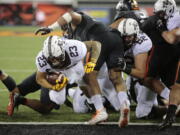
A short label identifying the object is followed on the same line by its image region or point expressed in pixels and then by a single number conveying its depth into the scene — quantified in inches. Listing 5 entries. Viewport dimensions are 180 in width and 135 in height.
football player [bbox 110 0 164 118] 405.4
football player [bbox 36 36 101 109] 363.6
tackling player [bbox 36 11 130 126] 379.6
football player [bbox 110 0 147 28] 478.0
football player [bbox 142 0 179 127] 396.8
